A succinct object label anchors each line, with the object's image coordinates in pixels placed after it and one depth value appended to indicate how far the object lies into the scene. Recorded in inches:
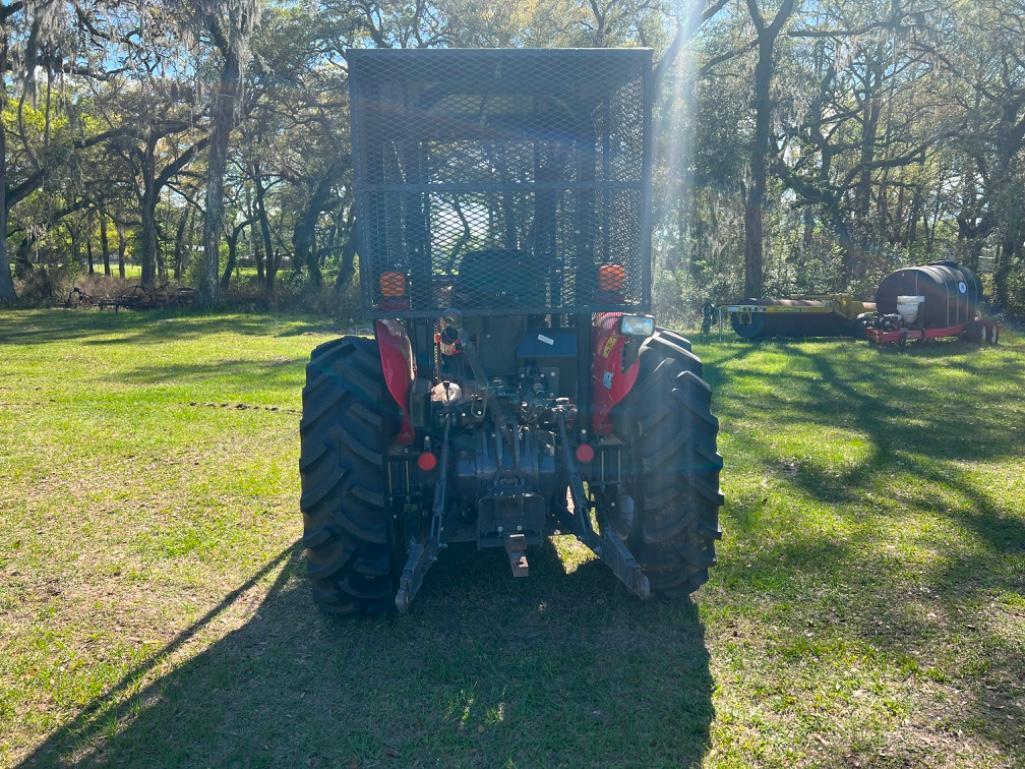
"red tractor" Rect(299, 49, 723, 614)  157.3
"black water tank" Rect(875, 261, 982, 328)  597.3
